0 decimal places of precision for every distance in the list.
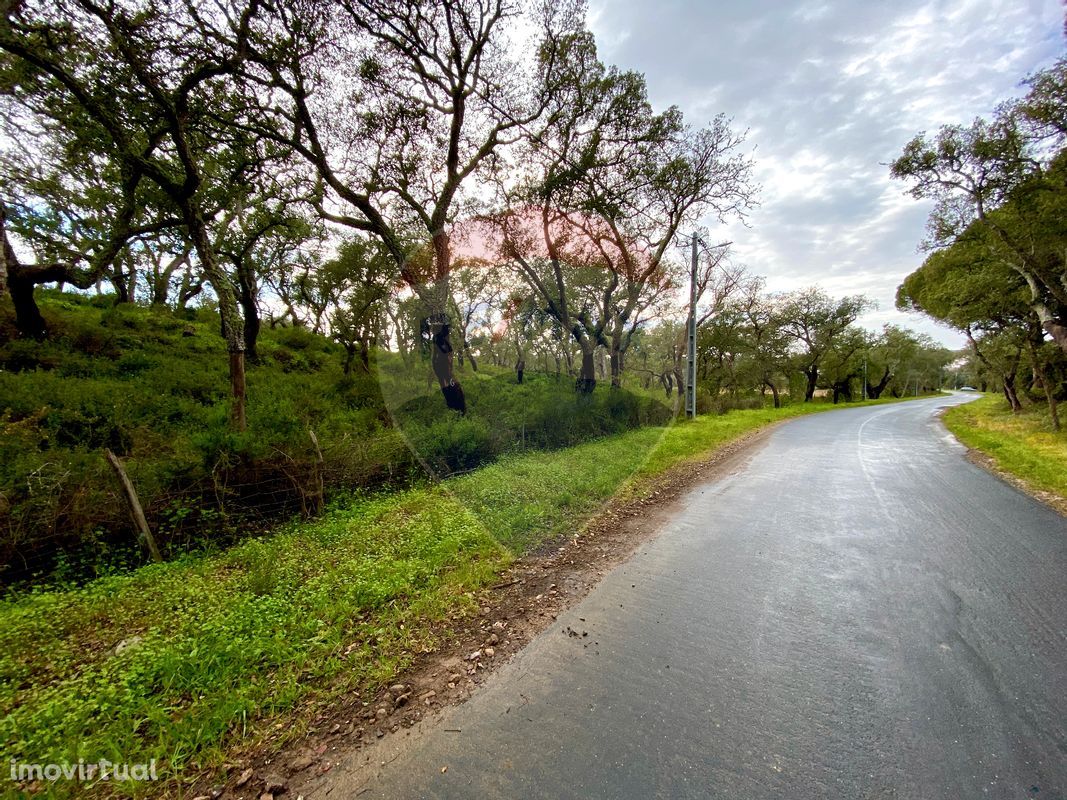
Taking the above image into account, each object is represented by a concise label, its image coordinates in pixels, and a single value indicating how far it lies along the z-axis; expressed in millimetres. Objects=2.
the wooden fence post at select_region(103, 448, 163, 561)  4109
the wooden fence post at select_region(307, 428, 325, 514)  5602
